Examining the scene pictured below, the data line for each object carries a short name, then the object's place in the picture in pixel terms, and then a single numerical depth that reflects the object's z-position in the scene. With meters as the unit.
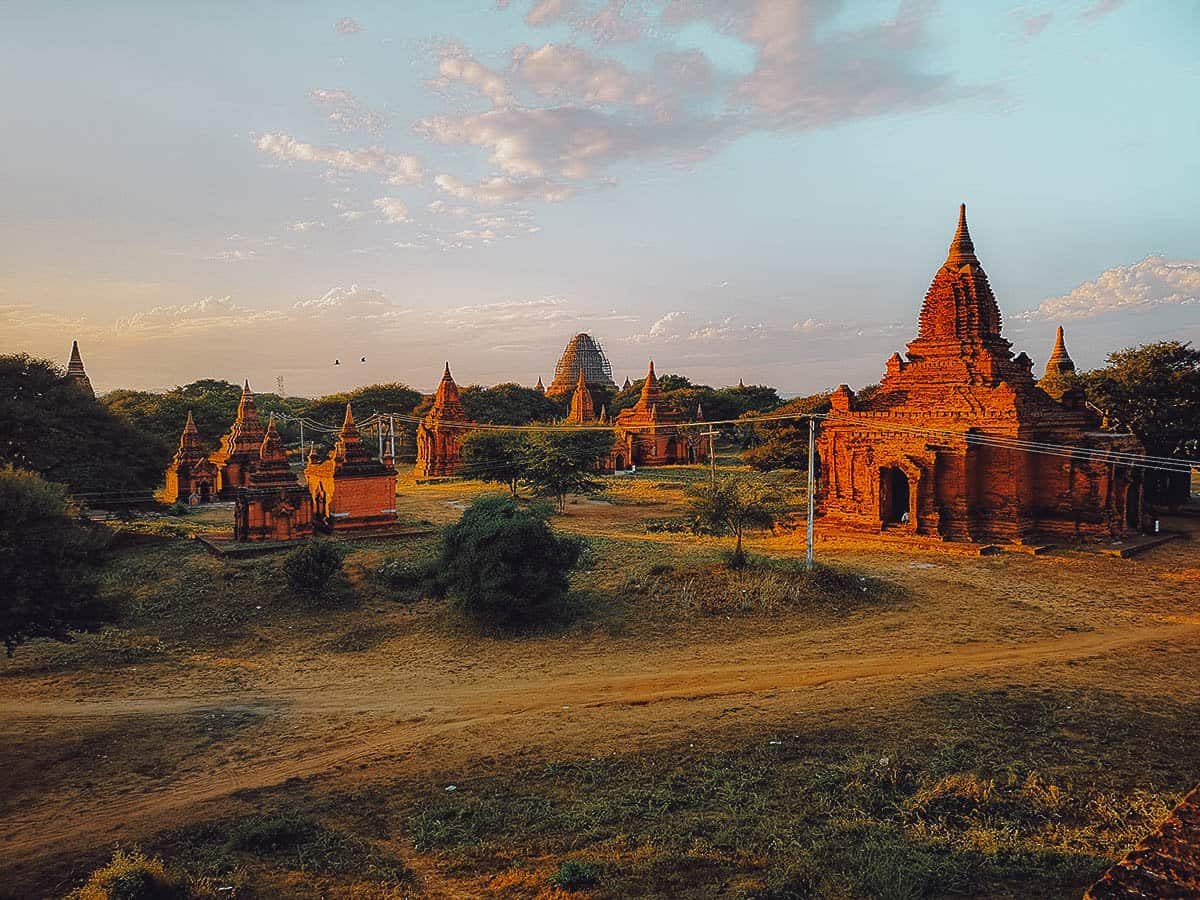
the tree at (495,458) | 40.81
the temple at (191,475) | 41.69
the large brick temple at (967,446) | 26.61
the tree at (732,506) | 22.70
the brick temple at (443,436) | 55.88
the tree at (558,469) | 37.50
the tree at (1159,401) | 33.34
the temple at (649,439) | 59.59
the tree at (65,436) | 28.47
